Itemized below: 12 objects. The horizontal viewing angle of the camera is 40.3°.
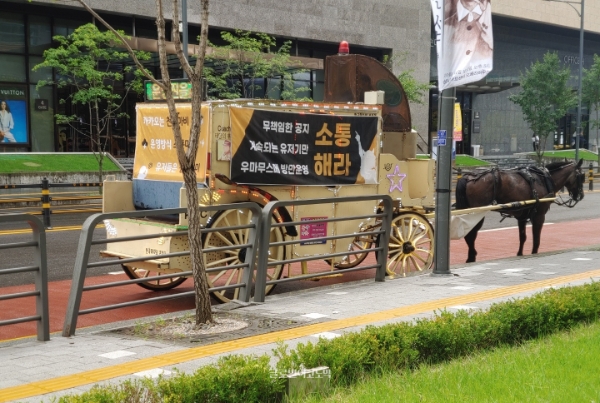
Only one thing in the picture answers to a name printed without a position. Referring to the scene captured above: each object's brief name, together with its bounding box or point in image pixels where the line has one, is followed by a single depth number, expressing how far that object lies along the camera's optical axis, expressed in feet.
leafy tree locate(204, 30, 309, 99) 108.31
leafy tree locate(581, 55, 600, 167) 184.96
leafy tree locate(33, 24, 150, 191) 95.20
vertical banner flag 35.78
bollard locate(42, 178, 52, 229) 62.85
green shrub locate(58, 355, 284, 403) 15.89
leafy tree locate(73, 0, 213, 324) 25.38
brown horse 47.50
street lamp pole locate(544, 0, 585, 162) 143.02
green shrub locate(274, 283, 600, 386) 19.53
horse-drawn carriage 33.37
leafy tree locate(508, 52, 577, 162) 168.76
